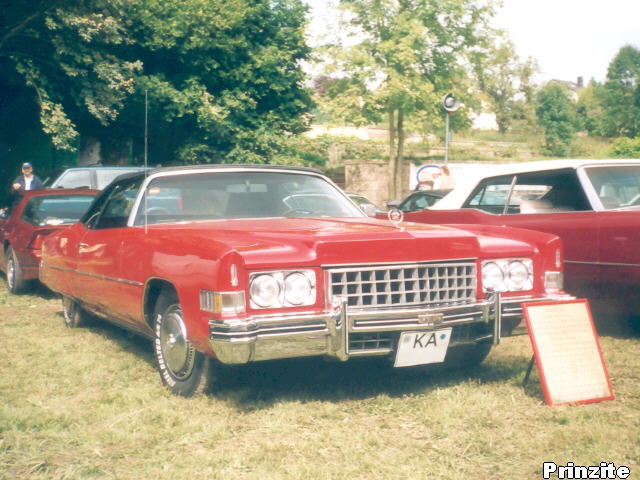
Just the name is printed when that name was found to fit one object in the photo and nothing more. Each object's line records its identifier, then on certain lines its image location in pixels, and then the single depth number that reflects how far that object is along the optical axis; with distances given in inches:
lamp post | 652.1
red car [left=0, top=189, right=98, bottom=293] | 381.4
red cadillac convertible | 166.6
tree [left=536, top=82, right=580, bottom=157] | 1765.5
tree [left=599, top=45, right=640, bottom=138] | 2256.4
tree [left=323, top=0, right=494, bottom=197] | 840.3
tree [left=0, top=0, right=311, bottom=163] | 709.9
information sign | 181.2
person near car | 579.9
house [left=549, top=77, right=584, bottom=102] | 5101.9
